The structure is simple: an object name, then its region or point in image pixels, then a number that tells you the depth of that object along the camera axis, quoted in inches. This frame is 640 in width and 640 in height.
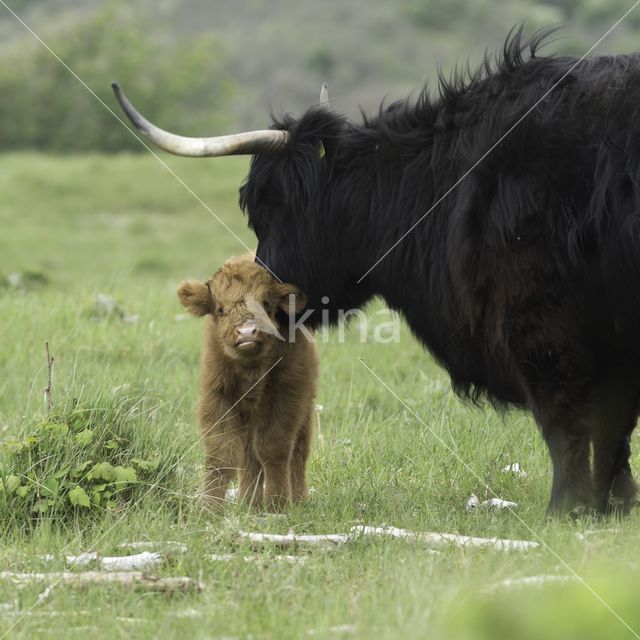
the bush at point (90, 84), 3070.9
